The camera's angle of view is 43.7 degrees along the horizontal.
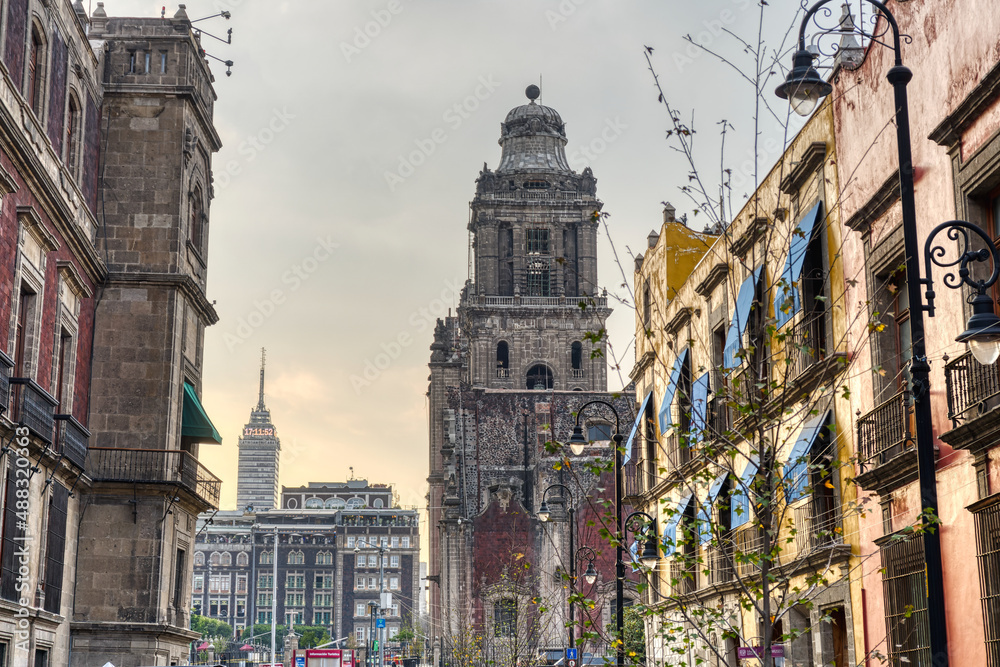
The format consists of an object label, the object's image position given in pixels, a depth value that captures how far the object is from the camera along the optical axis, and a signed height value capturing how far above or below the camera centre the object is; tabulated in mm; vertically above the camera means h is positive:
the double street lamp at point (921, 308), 9781 +2642
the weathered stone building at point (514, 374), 75375 +17128
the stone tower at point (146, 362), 26047 +5865
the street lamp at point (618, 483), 15164 +2201
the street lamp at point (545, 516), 31005 +2993
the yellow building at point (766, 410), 12438 +3394
